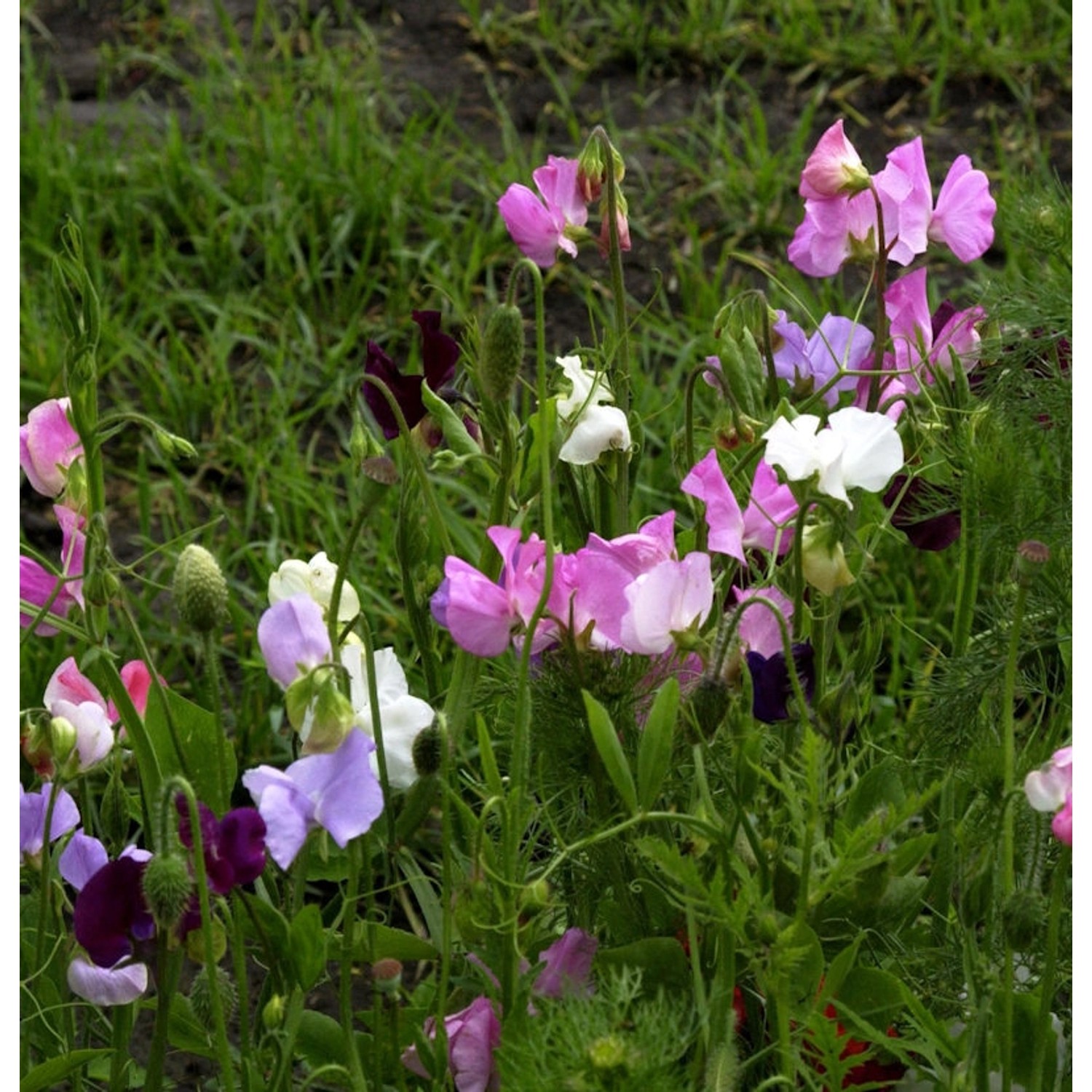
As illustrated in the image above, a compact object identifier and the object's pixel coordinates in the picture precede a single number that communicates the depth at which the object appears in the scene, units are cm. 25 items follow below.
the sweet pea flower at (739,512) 131
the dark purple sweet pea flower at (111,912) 125
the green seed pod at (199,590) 124
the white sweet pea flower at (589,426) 135
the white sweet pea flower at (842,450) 126
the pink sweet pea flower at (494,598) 127
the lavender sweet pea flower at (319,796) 123
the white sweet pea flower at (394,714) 130
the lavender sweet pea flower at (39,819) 133
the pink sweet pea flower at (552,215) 143
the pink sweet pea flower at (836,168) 140
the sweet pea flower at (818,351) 146
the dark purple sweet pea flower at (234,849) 124
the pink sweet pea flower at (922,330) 144
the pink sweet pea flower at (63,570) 135
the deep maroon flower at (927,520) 140
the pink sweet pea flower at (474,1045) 131
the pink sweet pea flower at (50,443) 136
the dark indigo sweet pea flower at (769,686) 129
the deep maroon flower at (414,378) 137
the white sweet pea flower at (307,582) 133
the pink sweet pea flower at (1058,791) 119
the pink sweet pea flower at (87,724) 132
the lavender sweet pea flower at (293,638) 126
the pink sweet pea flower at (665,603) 127
